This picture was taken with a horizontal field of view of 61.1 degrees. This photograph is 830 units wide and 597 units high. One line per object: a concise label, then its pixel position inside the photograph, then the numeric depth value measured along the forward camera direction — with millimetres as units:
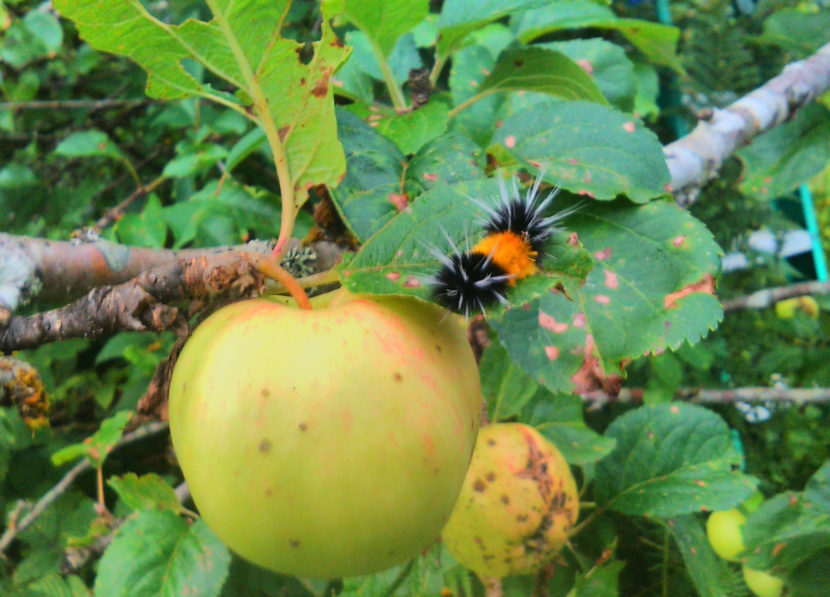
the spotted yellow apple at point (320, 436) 134
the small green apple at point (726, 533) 365
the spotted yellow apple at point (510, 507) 237
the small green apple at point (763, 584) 339
